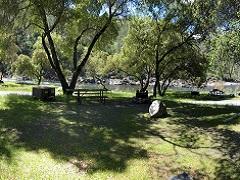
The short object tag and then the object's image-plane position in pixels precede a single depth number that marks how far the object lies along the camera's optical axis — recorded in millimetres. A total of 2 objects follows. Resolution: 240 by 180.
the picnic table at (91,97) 15112
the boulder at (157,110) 12523
